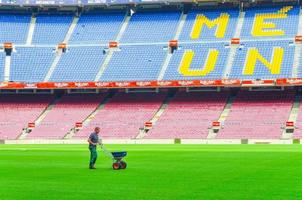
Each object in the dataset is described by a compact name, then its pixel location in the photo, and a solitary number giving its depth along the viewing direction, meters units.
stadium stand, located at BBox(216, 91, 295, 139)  62.25
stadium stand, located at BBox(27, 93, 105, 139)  68.62
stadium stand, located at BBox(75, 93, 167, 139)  67.00
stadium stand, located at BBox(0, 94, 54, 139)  70.01
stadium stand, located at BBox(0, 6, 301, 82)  71.50
